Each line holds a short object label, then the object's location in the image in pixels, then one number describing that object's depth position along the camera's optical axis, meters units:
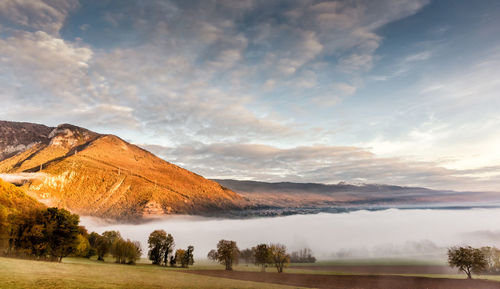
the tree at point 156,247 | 140.00
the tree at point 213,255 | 138.02
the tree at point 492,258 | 116.56
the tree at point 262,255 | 133.12
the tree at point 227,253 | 135.12
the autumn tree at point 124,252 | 120.00
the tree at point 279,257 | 134.00
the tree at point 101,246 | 131.25
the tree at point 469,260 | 101.75
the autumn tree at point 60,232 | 82.81
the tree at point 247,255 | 181.38
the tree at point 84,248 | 111.16
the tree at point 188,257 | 141.80
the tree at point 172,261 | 140.31
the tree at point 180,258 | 141.62
